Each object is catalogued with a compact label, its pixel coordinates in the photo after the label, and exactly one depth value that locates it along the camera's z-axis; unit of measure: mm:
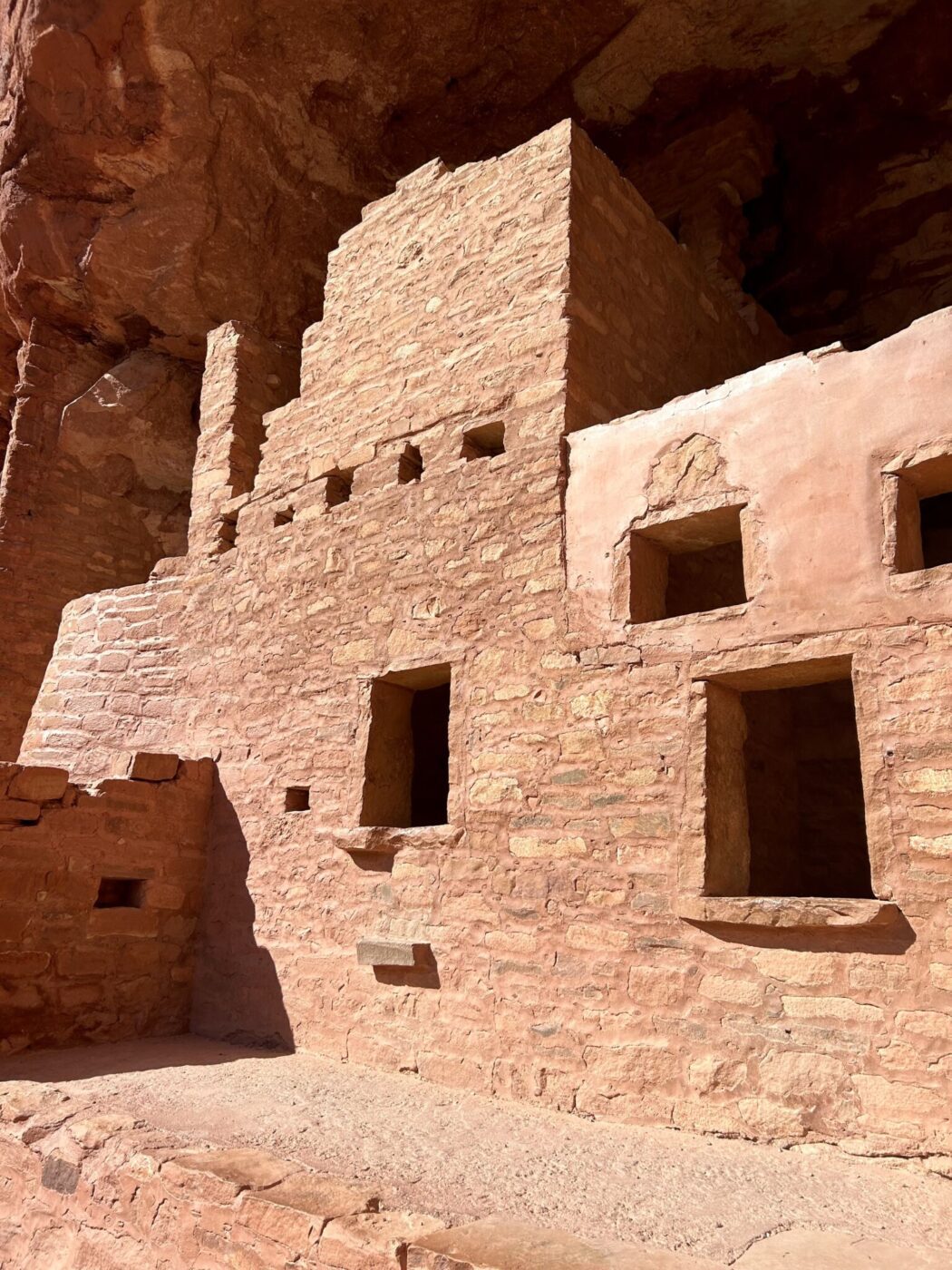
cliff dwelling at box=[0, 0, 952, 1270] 3441
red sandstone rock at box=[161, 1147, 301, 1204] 3125
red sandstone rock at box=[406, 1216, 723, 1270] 2426
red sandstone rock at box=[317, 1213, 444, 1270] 2635
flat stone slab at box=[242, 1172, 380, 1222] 2883
